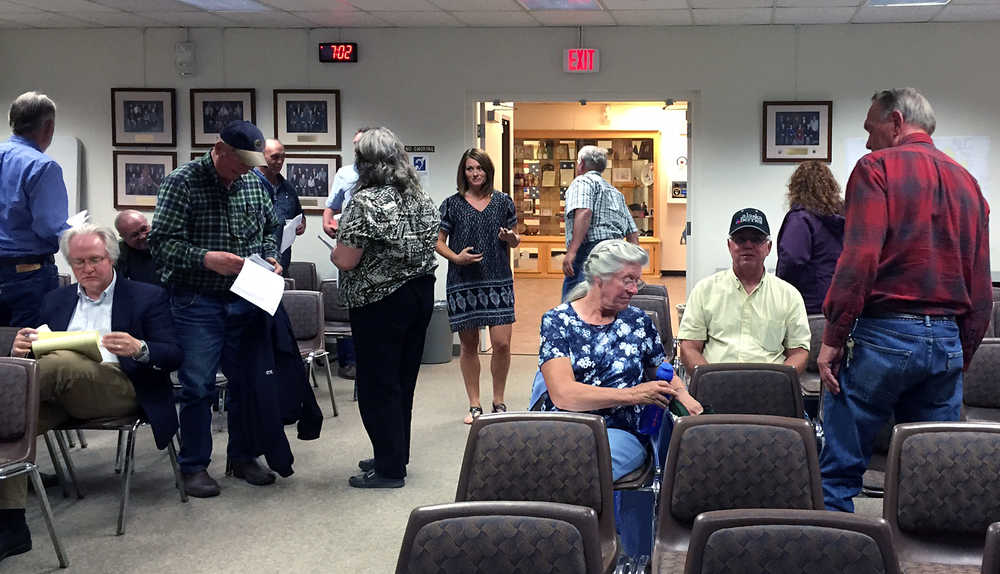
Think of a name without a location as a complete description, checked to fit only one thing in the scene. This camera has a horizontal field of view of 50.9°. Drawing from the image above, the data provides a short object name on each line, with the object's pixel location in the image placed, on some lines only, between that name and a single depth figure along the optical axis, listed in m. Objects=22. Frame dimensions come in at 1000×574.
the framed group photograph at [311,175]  8.88
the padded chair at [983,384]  4.14
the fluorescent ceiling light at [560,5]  7.51
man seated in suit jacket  4.20
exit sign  8.44
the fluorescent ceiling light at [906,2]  7.43
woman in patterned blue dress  6.03
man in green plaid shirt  4.53
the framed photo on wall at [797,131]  8.37
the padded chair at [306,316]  6.44
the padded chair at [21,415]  3.82
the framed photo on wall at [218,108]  8.88
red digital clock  8.68
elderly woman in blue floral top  3.47
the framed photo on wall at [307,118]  8.83
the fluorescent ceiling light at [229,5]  7.77
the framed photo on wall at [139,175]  9.01
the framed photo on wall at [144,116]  8.93
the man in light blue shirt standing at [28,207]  4.89
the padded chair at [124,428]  4.30
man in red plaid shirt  3.29
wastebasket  8.34
